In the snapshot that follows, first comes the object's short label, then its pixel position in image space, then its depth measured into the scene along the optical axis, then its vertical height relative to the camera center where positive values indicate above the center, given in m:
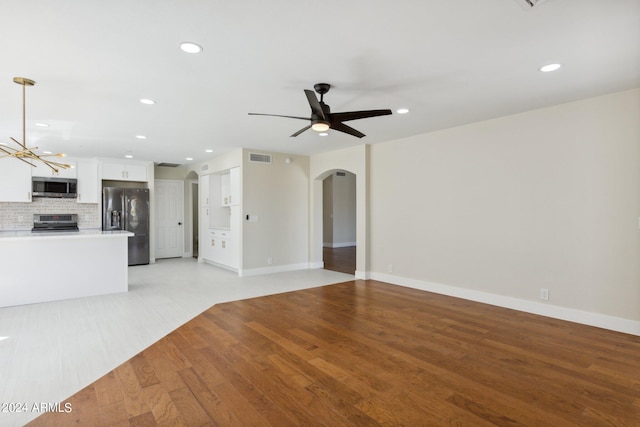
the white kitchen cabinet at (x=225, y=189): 7.66 +0.61
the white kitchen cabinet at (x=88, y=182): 7.40 +0.77
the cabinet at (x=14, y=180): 6.61 +0.73
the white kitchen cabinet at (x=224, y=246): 6.76 -0.68
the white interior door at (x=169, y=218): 8.78 -0.07
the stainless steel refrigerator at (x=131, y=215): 7.55 +0.02
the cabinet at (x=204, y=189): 8.04 +0.64
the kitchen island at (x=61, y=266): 4.47 -0.72
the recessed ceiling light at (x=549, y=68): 2.84 +1.26
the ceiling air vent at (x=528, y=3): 1.89 +1.20
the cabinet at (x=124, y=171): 7.67 +1.06
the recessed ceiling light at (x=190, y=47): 2.45 +1.27
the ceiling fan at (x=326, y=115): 3.12 +0.95
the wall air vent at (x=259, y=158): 6.63 +1.16
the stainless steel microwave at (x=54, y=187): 6.89 +0.62
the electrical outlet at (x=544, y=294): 4.04 -0.99
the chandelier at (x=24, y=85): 3.09 +1.27
